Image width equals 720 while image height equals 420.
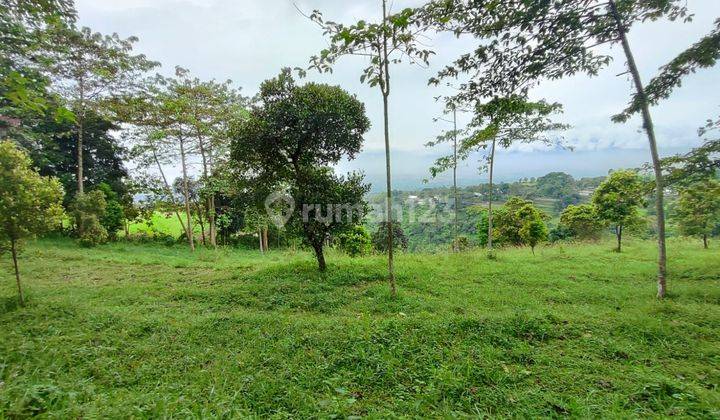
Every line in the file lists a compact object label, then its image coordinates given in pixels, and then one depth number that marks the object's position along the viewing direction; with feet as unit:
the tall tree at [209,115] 58.85
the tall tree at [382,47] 19.01
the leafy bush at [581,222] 79.61
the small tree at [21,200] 21.85
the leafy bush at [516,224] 51.85
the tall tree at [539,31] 18.54
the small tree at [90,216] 54.90
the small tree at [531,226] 50.80
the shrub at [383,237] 75.25
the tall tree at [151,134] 56.75
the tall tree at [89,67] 50.19
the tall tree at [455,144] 45.57
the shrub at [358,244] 52.10
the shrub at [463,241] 74.64
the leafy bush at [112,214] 64.49
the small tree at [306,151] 28.35
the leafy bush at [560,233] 88.35
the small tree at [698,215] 35.80
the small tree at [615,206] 48.88
